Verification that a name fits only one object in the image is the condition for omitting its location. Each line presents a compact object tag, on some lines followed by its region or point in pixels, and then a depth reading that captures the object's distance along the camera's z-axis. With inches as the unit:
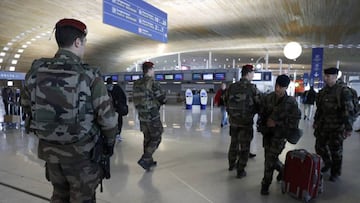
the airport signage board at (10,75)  658.8
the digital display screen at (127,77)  828.0
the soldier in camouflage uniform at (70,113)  63.8
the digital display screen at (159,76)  777.6
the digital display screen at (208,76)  695.7
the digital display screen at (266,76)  629.1
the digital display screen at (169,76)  756.0
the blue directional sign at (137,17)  214.8
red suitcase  113.2
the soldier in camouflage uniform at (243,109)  137.5
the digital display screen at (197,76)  715.4
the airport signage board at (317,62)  614.9
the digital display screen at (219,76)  677.3
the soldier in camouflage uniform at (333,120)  132.4
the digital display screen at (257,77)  636.1
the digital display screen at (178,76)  746.8
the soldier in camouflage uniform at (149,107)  149.3
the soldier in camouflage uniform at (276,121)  115.1
